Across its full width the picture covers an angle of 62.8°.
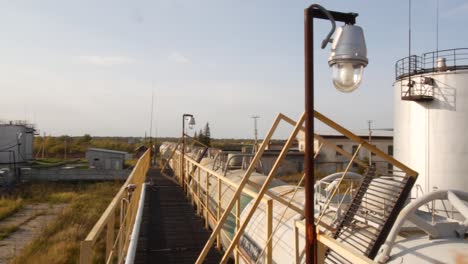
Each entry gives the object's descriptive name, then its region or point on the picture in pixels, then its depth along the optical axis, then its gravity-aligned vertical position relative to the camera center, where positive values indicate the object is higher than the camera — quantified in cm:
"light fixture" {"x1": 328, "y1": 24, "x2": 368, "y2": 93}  338 +73
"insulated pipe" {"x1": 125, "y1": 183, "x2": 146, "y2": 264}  541 -170
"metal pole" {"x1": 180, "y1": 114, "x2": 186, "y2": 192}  1963 -139
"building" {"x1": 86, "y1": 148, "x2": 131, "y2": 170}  3959 -220
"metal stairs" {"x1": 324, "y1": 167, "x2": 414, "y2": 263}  449 -108
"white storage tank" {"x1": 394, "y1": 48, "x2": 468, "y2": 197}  1445 +66
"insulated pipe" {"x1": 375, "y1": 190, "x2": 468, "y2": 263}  497 -110
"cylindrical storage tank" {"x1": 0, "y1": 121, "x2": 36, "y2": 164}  4625 -52
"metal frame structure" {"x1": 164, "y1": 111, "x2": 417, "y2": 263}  320 -50
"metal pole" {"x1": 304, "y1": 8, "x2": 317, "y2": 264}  344 +4
